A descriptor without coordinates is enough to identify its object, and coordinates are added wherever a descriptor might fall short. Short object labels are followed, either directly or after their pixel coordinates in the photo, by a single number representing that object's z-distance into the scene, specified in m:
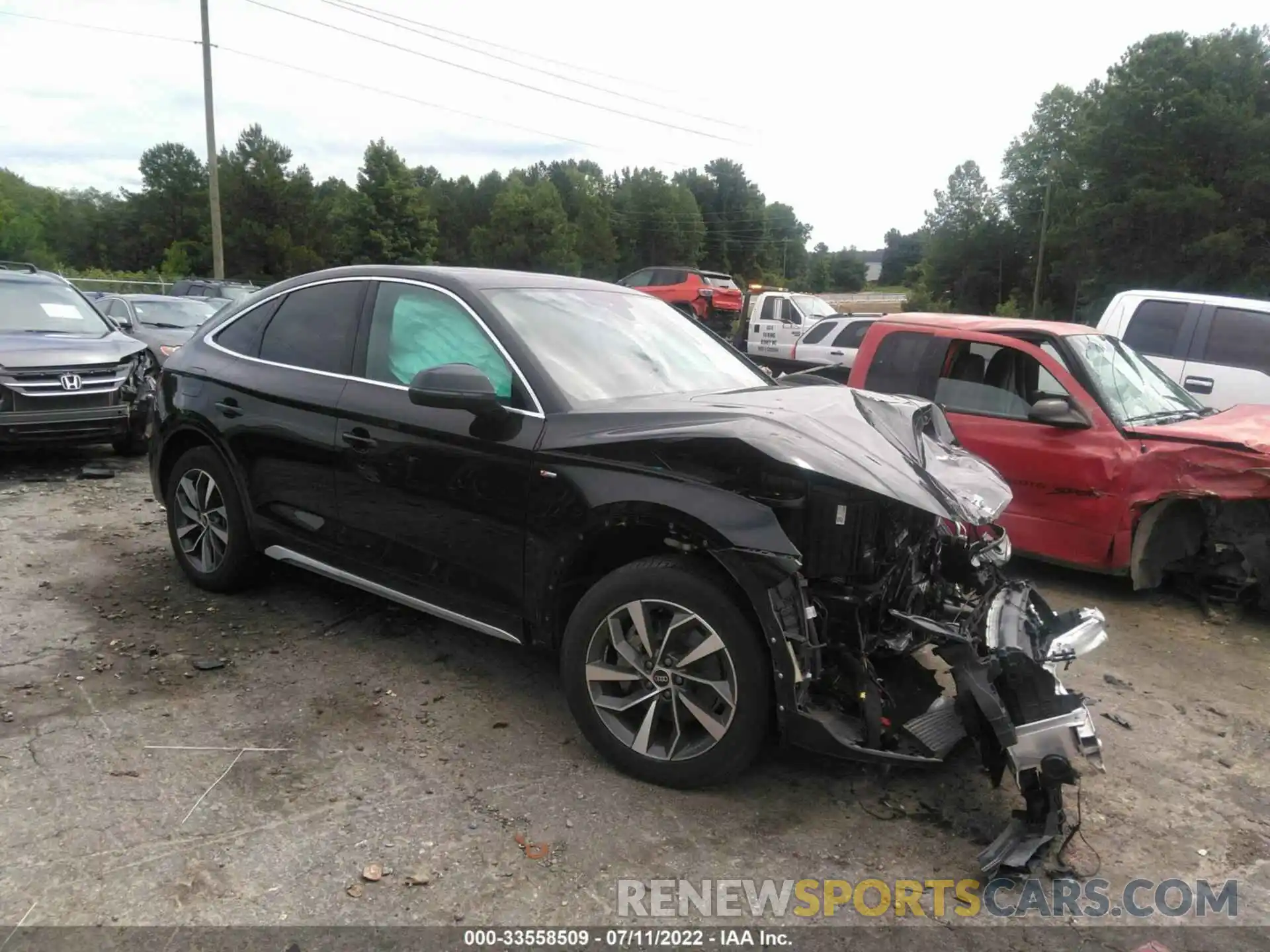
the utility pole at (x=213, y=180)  23.47
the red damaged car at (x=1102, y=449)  4.94
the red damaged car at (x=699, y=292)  25.28
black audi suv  2.87
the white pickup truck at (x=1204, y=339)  7.85
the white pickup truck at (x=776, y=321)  19.56
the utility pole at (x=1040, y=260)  46.38
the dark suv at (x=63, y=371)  7.43
